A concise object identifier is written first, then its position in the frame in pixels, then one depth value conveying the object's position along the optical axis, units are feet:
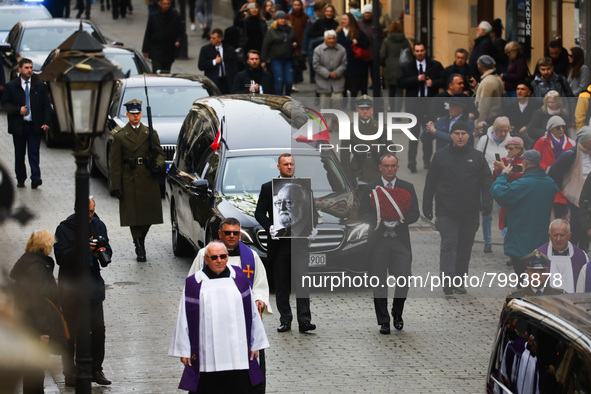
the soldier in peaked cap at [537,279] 28.57
